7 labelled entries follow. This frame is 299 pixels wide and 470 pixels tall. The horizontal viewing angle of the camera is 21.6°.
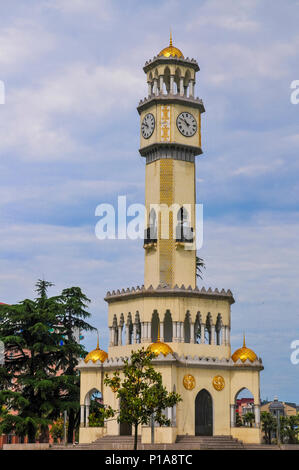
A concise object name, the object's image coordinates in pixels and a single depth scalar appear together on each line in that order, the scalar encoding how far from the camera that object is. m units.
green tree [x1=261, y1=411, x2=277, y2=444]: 98.56
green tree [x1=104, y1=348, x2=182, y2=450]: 52.38
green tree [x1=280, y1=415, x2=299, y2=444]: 94.09
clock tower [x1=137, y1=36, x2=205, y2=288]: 67.31
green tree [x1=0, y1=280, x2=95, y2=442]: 67.88
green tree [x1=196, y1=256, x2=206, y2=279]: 83.69
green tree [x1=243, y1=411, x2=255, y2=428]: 94.62
